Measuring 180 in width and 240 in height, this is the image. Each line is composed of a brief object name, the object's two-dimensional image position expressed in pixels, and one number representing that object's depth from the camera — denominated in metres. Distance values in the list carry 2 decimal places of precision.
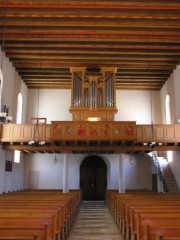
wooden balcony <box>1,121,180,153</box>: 14.61
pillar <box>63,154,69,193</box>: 17.69
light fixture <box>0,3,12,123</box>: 14.84
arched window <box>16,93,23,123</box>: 19.00
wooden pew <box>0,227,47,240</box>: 4.02
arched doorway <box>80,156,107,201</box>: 21.72
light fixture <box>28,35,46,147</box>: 15.08
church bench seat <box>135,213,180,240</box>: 5.38
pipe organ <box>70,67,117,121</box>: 16.39
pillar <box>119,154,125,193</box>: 17.66
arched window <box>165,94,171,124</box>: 19.28
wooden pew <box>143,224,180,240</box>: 4.21
